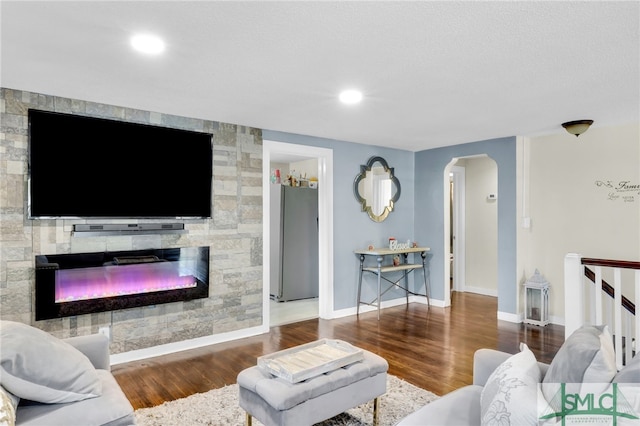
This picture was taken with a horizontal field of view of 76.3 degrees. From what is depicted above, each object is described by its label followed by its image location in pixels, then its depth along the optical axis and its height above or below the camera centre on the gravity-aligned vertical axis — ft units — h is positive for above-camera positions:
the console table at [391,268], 17.30 -2.31
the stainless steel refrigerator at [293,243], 20.67 -1.42
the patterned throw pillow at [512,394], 4.34 -2.04
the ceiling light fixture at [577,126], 13.56 +3.02
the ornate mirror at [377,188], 18.29 +1.27
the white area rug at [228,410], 8.25 -4.17
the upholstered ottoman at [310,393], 6.60 -3.08
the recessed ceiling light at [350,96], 10.60 +3.22
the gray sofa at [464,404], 5.50 -2.75
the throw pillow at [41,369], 5.29 -2.08
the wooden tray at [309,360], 7.07 -2.71
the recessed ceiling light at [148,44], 7.38 +3.24
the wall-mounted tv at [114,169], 10.71 +1.37
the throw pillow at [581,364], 4.44 -1.70
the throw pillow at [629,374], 4.26 -1.69
